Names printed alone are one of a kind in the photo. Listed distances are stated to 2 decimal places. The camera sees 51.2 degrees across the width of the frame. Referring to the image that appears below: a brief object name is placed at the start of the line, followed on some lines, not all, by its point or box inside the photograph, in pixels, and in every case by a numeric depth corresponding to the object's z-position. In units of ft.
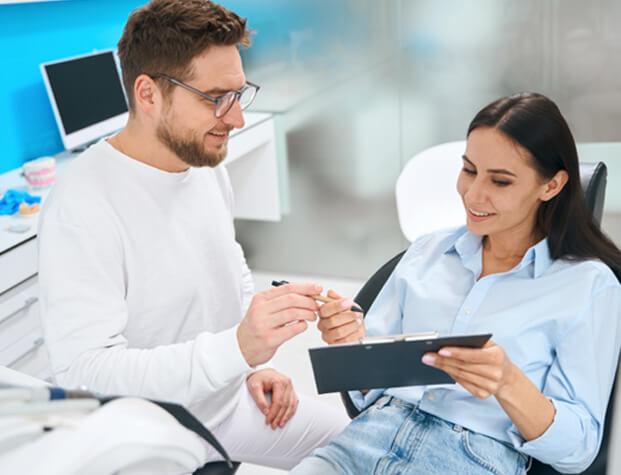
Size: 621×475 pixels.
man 3.93
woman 3.84
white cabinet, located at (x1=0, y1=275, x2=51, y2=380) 6.33
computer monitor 8.57
